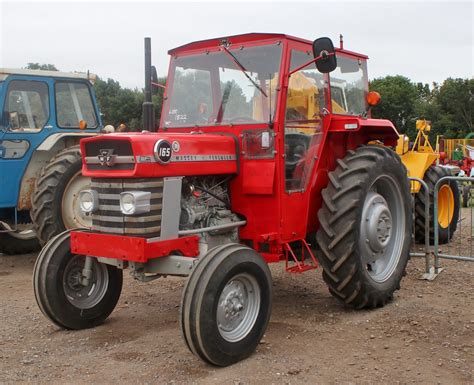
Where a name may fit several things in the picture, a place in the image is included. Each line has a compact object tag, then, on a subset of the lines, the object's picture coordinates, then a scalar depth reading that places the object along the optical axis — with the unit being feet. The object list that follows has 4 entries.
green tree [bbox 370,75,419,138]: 128.06
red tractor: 14.11
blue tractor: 24.35
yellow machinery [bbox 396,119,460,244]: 28.32
